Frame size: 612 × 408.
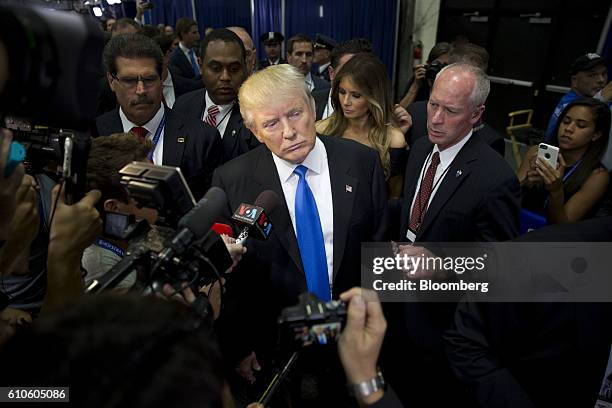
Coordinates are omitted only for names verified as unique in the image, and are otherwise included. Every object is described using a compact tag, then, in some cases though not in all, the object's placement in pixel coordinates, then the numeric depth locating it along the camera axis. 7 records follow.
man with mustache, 2.25
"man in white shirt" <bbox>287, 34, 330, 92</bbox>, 4.73
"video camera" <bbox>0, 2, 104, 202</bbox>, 0.67
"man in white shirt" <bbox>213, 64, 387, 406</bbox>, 1.73
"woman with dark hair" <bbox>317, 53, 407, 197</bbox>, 2.55
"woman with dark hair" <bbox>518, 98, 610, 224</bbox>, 2.36
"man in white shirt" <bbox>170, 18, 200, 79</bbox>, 5.37
